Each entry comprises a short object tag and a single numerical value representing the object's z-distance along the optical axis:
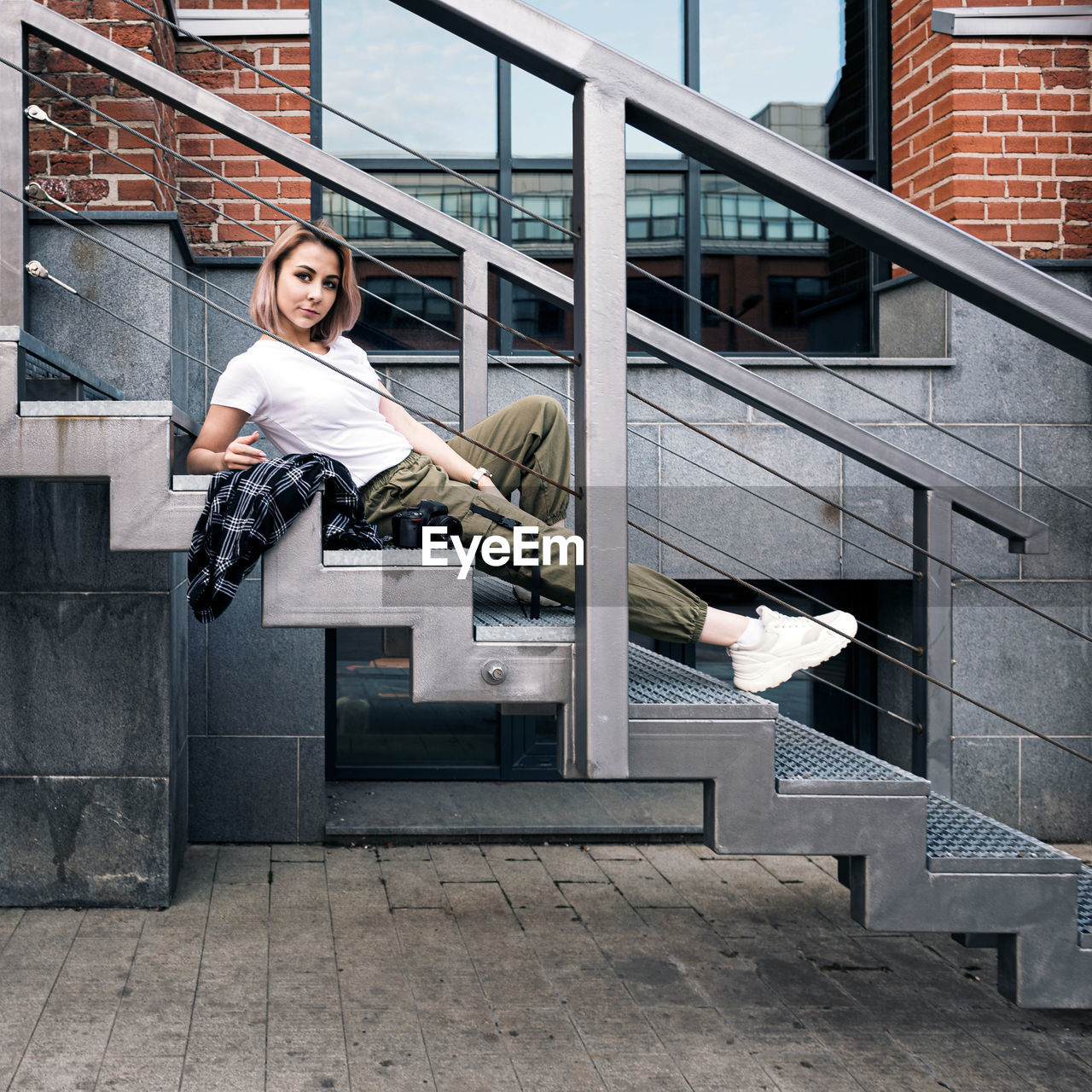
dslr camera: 2.37
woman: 2.57
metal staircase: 2.12
